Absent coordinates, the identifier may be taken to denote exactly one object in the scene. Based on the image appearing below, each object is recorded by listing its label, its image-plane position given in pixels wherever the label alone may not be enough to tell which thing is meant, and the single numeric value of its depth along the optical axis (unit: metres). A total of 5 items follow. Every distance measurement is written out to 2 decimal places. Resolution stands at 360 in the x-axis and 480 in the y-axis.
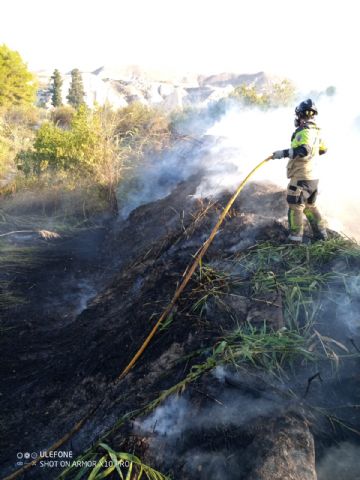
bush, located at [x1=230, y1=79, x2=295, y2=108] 10.47
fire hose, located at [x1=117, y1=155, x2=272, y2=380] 3.08
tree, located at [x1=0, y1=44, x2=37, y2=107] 20.19
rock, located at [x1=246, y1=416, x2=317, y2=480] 1.90
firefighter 3.84
